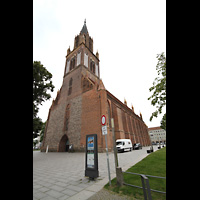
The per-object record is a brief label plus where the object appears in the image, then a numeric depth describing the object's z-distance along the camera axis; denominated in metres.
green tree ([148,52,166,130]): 9.18
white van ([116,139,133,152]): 17.08
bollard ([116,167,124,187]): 3.89
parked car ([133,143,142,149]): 22.70
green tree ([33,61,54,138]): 14.47
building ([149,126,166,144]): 84.75
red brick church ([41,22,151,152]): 18.38
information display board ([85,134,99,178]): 4.90
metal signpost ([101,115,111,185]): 4.68
